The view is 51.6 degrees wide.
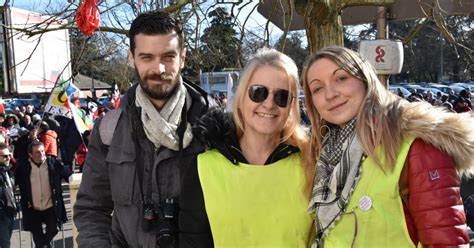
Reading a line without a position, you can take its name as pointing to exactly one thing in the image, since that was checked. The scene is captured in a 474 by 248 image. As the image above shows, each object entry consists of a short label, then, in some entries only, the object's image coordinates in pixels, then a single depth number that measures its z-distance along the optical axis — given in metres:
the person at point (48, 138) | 8.69
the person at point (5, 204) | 5.43
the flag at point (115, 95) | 13.18
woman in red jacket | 1.61
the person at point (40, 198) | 6.06
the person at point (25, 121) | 14.73
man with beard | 2.02
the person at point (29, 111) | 17.83
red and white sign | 4.15
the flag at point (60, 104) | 8.23
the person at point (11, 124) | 13.55
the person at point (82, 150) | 8.76
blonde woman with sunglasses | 1.92
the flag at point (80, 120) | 7.93
